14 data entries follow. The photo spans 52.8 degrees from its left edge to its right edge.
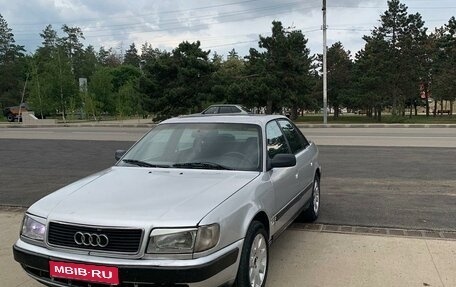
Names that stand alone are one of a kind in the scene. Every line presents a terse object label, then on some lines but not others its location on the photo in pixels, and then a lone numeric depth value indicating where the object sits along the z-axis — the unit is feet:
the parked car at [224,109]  74.79
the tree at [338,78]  174.73
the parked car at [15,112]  171.37
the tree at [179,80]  125.70
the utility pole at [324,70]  107.96
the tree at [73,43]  319.74
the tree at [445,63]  145.22
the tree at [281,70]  126.00
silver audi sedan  9.86
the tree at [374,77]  143.23
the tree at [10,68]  248.52
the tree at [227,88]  124.36
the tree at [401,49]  143.23
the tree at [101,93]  158.30
